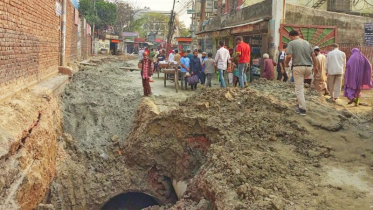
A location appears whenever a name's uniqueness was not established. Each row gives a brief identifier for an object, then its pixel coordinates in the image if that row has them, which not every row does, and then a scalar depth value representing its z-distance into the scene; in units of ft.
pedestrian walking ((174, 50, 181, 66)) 56.96
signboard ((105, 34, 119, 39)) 152.76
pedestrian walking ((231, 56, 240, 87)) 38.71
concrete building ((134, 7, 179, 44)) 243.81
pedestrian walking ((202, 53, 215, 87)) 40.11
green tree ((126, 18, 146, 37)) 207.96
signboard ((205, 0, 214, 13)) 93.56
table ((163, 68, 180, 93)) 41.00
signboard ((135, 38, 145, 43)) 197.34
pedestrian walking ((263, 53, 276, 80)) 39.11
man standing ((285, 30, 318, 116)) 22.27
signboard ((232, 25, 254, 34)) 49.11
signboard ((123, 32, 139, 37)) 196.16
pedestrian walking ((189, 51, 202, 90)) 41.86
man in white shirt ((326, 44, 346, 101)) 31.22
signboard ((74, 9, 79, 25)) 65.65
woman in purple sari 31.07
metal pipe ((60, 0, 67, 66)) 45.42
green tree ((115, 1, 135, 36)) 175.73
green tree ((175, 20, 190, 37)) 226.30
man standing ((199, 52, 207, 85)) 44.25
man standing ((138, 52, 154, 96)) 35.32
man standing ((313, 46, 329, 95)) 33.88
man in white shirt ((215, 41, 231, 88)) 36.17
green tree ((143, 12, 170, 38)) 244.22
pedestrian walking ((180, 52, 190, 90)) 42.37
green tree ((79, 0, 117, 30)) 133.47
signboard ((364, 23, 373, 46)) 49.39
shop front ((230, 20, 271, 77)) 46.19
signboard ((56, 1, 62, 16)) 43.14
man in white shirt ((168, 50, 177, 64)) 60.41
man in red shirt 34.07
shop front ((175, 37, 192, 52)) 128.24
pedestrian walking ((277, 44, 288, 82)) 39.19
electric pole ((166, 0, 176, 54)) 117.62
